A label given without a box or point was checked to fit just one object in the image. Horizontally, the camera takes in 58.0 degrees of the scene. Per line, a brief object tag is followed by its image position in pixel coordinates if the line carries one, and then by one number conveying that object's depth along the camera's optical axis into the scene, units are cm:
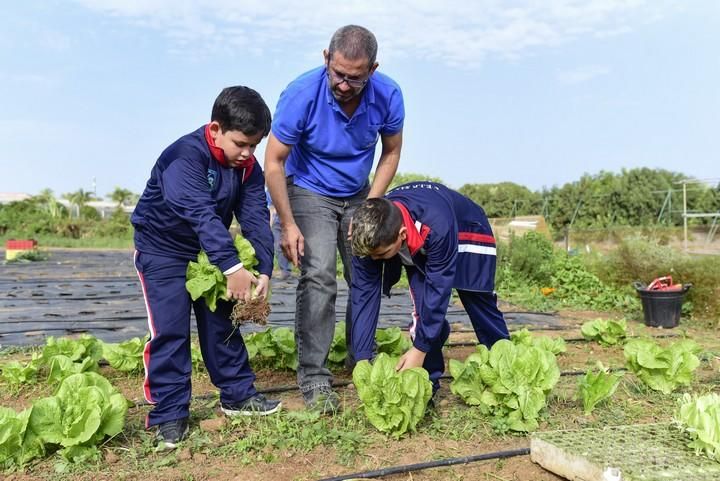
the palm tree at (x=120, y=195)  3822
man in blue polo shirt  323
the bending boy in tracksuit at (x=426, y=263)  275
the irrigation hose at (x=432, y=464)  241
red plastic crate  1359
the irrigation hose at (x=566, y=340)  491
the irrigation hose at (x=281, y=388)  330
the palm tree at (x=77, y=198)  3488
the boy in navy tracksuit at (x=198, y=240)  266
